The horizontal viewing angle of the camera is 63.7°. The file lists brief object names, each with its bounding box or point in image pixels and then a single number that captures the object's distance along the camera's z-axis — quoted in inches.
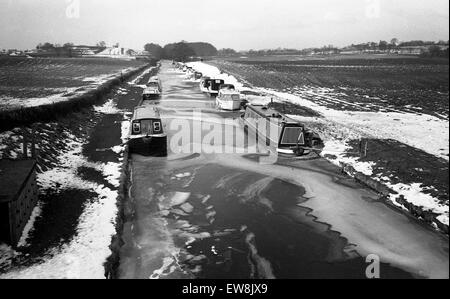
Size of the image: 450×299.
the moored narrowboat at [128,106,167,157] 804.6
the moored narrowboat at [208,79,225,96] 1725.4
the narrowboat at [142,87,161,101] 1584.6
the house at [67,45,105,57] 4680.1
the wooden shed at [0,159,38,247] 397.8
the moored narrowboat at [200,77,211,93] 1841.5
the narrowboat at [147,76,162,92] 1733.5
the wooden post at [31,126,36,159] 672.2
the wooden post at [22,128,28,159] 665.0
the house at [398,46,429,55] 3885.3
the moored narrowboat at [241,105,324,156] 784.8
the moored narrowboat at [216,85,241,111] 1346.0
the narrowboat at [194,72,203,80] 2642.7
